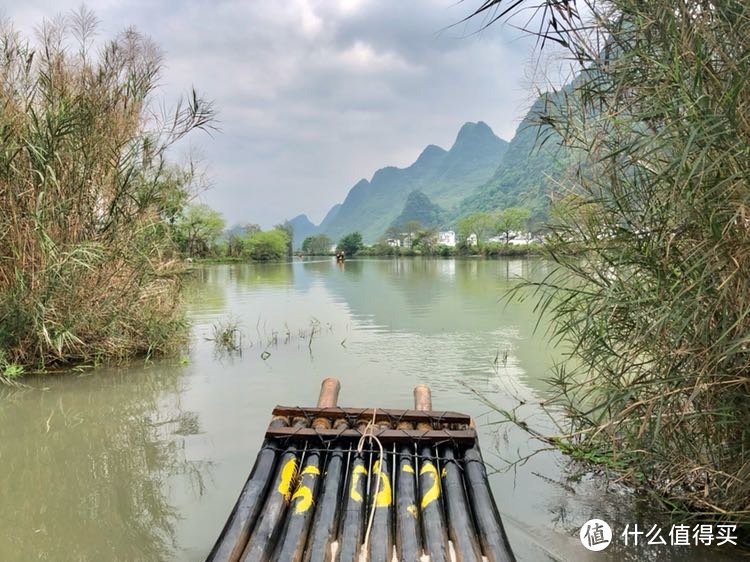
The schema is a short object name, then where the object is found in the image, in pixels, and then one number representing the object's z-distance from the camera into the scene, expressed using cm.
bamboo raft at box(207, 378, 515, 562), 224
